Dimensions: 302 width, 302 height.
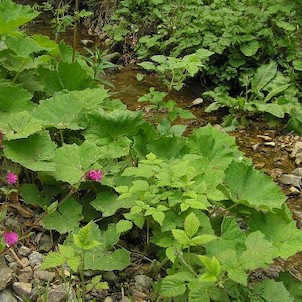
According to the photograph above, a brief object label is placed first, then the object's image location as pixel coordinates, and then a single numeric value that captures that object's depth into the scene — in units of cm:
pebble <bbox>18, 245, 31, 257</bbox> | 220
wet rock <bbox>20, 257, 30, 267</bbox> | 214
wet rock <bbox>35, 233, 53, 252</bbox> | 228
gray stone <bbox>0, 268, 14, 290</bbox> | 198
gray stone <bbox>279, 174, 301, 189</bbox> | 369
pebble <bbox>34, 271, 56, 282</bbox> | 208
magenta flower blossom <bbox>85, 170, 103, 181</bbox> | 214
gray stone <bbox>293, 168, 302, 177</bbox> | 386
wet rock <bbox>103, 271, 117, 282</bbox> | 219
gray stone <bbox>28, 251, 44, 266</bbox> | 216
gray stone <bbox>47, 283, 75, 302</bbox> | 199
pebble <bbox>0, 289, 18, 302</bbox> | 196
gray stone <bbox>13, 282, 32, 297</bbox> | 200
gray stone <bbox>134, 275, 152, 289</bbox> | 219
